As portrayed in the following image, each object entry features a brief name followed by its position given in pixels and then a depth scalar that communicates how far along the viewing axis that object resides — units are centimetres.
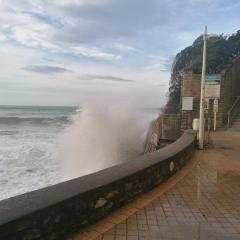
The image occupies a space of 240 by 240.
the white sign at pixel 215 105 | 1368
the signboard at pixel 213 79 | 931
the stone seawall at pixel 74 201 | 250
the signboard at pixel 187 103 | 1122
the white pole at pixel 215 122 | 1414
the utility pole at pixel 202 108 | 888
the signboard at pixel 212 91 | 927
